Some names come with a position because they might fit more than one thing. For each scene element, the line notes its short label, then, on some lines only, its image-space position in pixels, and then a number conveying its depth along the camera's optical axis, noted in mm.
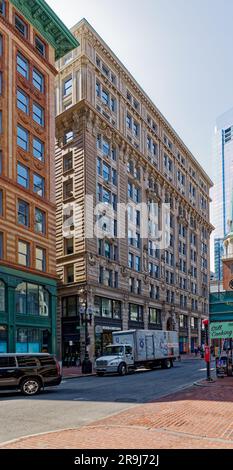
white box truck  32656
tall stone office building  50219
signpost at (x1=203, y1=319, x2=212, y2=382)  25072
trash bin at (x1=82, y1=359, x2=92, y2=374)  34688
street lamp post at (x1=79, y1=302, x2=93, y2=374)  34750
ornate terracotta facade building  36406
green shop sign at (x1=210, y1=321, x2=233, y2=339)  26031
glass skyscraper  151375
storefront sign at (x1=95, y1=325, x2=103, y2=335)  49188
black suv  20000
